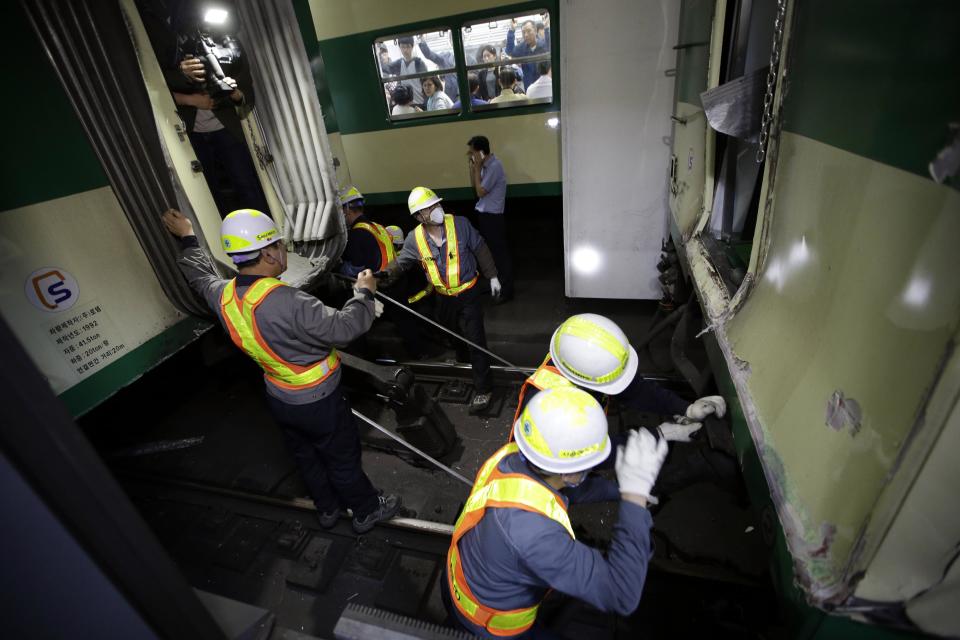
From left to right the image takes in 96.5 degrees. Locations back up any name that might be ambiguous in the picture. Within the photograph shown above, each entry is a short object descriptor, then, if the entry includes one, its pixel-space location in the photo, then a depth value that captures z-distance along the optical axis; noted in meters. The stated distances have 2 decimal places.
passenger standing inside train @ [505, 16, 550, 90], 4.96
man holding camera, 4.10
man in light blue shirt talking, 5.14
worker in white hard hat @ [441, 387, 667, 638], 1.48
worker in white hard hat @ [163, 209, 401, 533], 2.32
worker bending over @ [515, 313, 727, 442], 2.17
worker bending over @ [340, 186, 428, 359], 4.27
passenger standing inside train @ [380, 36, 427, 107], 5.53
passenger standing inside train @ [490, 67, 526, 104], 5.26
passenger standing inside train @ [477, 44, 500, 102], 5.24
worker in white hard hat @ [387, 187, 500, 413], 3.68
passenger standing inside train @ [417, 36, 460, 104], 5.42
